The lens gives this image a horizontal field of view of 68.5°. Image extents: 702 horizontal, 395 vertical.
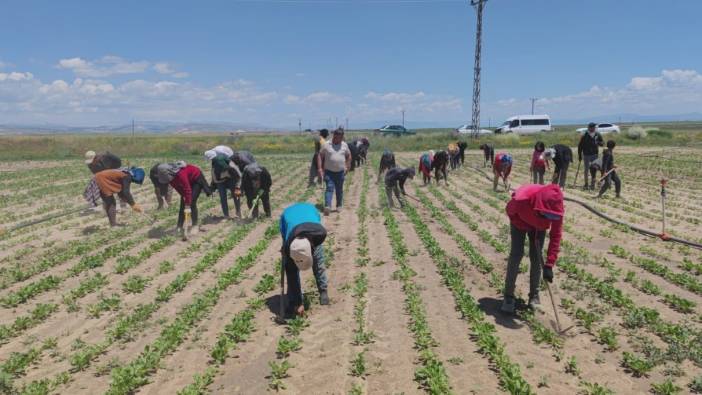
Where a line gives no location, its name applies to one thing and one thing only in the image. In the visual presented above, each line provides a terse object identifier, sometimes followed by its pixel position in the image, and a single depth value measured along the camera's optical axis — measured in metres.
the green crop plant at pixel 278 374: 4.22
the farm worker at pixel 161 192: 12.56
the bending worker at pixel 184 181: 9.11
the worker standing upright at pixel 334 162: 10.89
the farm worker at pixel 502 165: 14.34
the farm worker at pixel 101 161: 10.75
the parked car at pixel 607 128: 47.72
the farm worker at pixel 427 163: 16.11
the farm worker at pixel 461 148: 21.75
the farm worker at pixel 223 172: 10.12
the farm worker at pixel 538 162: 13.60
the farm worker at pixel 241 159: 10.49
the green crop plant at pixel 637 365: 4.33
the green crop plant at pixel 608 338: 4.80
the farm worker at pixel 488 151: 22.01
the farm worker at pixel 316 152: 12.37
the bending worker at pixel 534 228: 5.06
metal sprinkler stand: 8.50
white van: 49.44
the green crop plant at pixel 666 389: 3.97
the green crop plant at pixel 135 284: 6.62
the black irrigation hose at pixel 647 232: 8.02
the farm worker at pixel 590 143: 14.06
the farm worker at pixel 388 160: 14.12
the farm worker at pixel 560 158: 13.85
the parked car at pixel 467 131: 49.95
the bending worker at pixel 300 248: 4.88
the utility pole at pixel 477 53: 40.84
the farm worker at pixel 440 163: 16.48
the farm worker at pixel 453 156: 20.19
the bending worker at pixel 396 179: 11.56
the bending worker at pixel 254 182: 10.09
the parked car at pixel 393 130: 51.94
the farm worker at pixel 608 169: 13.26
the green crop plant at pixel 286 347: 4.80
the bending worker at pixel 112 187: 9.91
